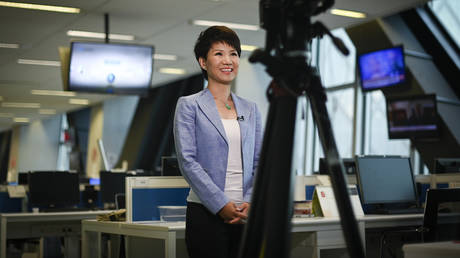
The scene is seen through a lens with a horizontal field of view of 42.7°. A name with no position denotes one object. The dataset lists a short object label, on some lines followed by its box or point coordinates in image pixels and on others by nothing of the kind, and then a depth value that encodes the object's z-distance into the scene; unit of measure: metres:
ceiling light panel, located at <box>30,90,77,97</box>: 13.86
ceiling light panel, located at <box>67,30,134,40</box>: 8.40
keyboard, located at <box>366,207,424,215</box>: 3.96
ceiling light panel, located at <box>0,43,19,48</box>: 9.05
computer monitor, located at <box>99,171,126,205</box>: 6.66
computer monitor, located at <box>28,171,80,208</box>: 6.07
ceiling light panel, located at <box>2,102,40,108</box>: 15.84
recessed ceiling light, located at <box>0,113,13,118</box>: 18.38
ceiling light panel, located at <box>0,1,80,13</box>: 6.96
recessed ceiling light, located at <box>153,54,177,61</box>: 10.32
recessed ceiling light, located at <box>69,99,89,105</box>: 15.33
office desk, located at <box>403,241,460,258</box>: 1.58
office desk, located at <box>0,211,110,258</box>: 5.34
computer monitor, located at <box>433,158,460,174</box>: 4.63
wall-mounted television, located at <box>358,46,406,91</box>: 7.86
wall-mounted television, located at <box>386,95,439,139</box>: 7.32
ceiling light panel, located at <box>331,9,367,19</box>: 7.53
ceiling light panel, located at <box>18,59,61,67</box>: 10.36
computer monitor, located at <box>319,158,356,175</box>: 4.87
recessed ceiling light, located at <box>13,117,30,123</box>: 19.69
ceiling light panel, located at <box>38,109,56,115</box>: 17.53
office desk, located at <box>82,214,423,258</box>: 2.84
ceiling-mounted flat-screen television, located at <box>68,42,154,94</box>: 7.18
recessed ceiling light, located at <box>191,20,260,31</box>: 8.06
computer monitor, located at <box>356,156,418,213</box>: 4.04
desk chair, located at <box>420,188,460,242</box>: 3.14
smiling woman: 1.87
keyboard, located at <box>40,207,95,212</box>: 5.96
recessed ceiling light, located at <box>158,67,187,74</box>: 11.74
